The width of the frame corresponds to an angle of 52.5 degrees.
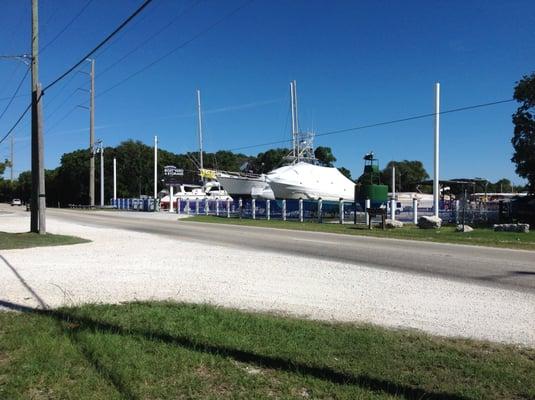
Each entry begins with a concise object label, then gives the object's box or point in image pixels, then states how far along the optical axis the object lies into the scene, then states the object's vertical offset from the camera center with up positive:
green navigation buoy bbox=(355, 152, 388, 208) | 32.03 +0.48
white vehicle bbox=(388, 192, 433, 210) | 43.93 -0.51
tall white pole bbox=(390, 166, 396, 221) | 31.03 -0.63
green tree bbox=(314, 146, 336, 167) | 74.84 +6.16
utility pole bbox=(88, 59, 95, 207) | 61.31 +7.79
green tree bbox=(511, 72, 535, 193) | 32.97 +4.04
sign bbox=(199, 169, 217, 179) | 58.44 +2.68
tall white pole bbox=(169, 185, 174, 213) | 51.67 -0.05
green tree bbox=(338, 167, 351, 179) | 122.07 +5.89
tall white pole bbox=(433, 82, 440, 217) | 29.59 +3.13
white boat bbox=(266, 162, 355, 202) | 48.50 +1.38
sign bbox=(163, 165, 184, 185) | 61.38 +2.73
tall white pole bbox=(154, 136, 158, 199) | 55.45 +1.72
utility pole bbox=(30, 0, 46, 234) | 22.27 +1.41
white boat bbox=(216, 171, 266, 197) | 52.69 +1.37
